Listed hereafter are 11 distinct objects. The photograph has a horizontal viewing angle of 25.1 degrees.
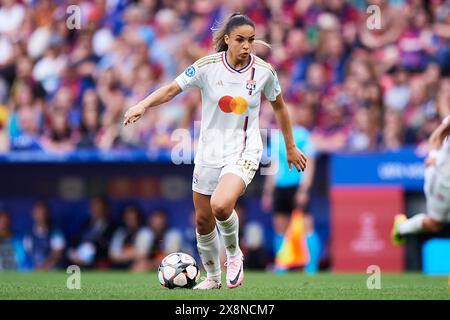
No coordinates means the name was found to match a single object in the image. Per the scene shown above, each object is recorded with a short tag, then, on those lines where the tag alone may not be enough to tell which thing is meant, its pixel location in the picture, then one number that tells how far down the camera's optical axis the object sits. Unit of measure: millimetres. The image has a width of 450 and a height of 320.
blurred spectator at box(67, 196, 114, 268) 14969
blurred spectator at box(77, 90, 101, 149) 14742
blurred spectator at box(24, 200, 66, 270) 15164
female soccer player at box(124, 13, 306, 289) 8383
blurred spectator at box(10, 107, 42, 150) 14562
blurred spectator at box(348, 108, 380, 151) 14094
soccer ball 8695
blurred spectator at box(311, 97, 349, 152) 13962
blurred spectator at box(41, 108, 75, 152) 14648
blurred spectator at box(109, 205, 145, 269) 14828
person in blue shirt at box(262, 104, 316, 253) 13477
